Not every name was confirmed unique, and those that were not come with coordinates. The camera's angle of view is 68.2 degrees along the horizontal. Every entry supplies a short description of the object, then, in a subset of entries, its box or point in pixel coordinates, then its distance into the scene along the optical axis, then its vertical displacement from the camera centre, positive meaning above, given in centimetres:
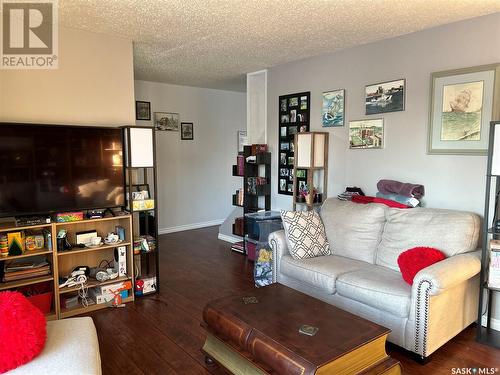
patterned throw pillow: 320 -70
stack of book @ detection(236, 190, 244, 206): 511 -60
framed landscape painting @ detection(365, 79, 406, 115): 343 +57
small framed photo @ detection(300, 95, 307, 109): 437 +63
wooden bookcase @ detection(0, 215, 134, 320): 287 -92
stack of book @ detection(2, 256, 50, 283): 282 -90
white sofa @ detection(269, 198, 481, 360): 236 -88
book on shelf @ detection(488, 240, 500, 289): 256 -76
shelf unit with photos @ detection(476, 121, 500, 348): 253 -59
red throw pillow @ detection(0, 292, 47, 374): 158 -80
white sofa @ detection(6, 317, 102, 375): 160 -93
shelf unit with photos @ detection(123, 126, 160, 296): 327 -42
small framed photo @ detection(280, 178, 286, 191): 470 -37
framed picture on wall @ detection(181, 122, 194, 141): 616 +39
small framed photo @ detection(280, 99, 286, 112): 463 +63
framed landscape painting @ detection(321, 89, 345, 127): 396 +52
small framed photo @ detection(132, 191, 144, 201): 341 -38
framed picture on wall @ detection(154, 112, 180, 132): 586 +54
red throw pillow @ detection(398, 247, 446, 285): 254 -73
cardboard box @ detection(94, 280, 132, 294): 325 -119
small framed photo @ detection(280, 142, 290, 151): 462 +12
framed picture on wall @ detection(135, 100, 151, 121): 564 +68
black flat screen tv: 280 -12
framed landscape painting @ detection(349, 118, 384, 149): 362 +22
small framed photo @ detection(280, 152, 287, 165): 467 -4
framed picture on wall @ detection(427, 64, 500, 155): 287 +39
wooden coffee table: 174 -93
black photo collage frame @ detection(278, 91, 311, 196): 439 +34
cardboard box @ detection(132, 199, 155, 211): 338 -46
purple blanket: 327 -29
